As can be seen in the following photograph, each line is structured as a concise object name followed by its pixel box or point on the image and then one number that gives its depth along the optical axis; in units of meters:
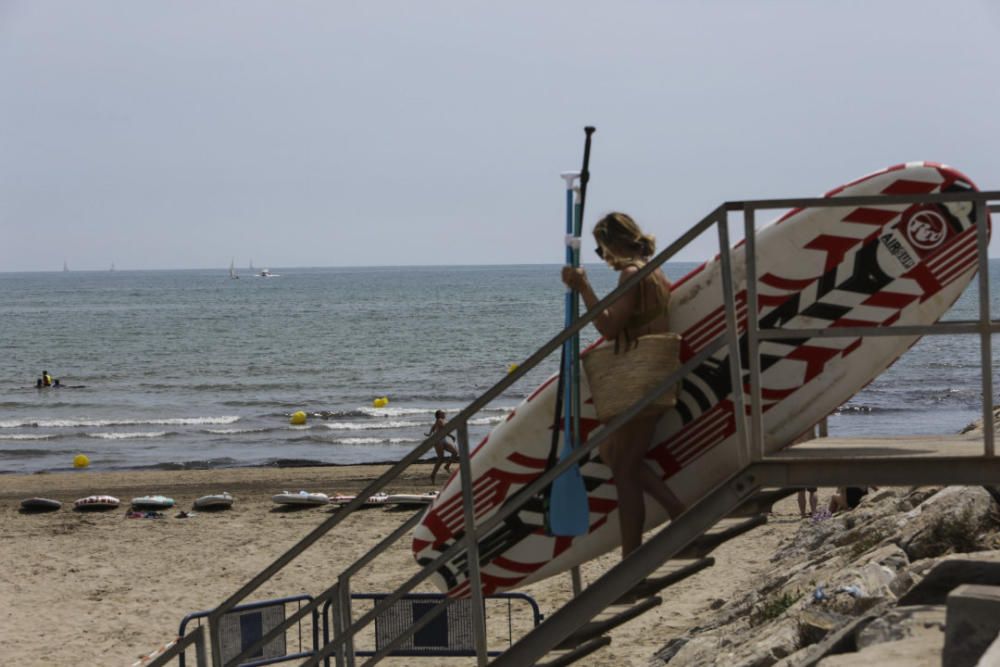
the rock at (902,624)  11.00
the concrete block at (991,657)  6.93
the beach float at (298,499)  42.25
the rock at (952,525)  15.77
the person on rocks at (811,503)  32.69
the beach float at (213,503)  42.25
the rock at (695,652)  17.94
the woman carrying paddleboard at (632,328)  10.29
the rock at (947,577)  11.65
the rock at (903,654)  10.10
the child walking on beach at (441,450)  43.41
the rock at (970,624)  9.29
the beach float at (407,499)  39.75
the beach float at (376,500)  40.17
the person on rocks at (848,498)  28.87
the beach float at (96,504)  42.81
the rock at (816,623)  14.27
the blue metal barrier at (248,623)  19.42
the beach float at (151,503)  41.94
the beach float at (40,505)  43.41
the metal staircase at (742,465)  9.19
